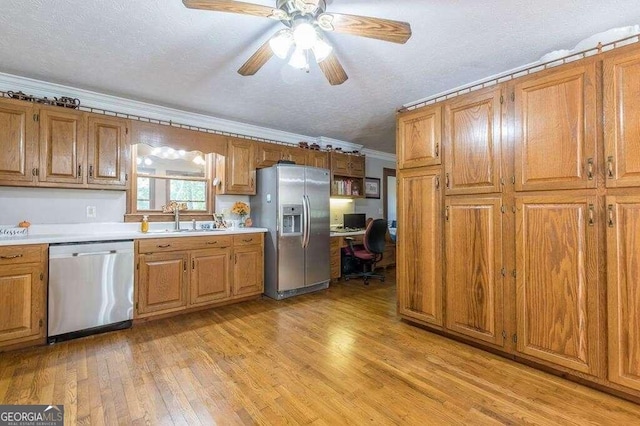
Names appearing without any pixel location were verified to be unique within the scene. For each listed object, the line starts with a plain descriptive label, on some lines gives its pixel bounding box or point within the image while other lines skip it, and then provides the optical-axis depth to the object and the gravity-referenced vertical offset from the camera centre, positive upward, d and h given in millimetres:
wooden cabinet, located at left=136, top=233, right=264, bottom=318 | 3050 -645
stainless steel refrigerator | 3904 -137
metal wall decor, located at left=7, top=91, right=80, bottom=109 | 2717 +1124
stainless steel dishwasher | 2553 -668
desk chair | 4559 -513
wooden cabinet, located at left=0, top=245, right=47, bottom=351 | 2348 -643
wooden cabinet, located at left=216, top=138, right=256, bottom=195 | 3941 +653
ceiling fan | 1610 +1132
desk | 4695 -475
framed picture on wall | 6107 +596
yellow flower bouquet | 4121 +111
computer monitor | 5516 -87
